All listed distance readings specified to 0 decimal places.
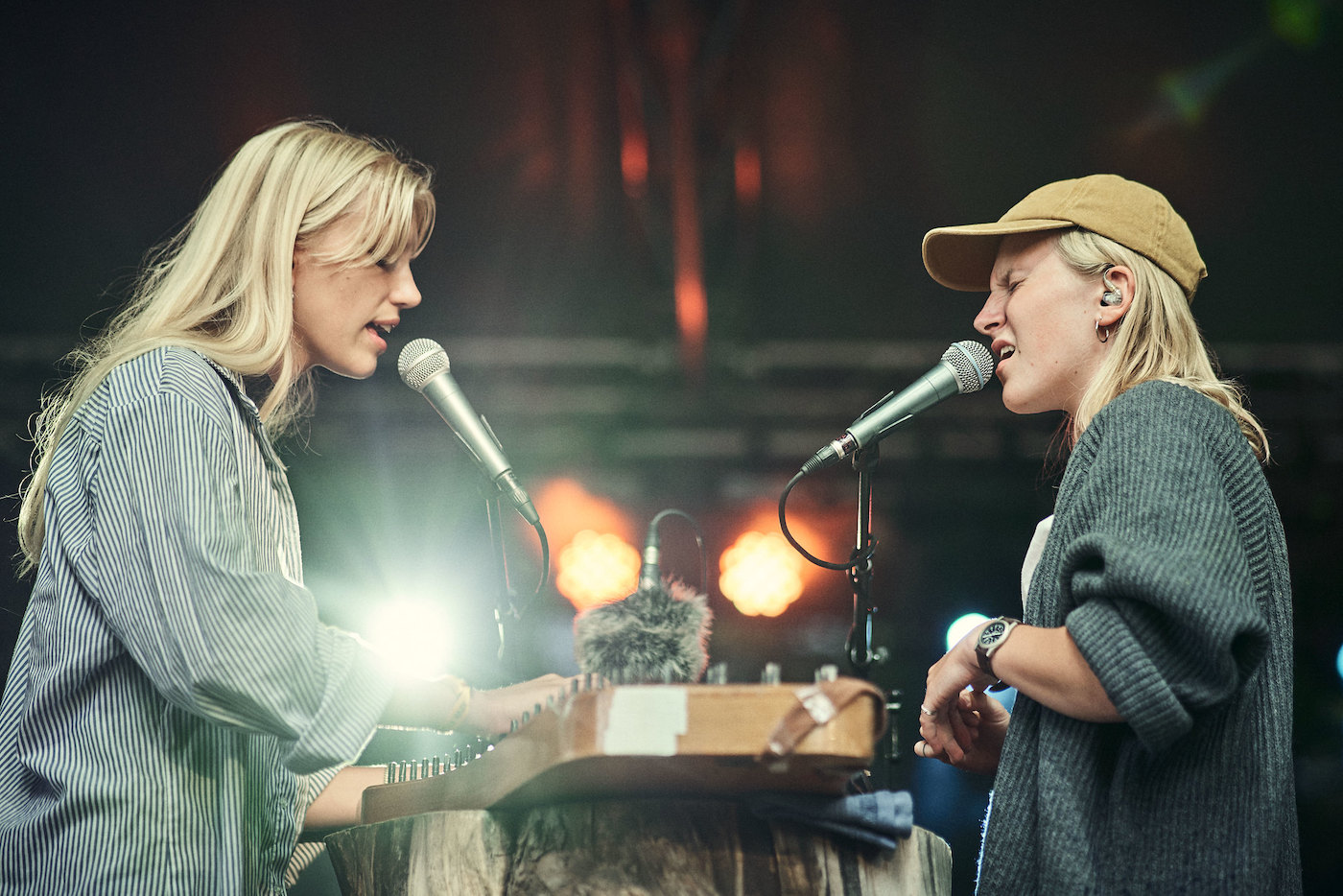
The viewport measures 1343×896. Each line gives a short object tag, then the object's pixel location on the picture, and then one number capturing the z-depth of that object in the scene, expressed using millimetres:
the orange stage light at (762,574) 6363
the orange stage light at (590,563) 6324
